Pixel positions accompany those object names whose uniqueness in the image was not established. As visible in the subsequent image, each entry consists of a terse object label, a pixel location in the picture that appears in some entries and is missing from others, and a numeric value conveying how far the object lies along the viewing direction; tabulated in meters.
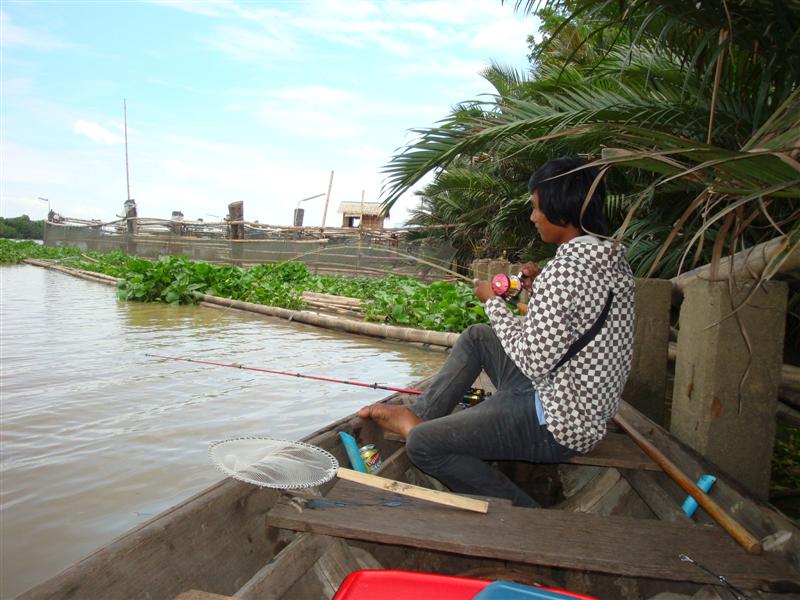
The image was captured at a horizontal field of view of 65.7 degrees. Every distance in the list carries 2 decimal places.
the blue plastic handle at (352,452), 2.61
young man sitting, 2.18
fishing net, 1.93
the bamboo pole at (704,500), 1.80
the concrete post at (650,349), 3.49
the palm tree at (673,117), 1.68
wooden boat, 1.57
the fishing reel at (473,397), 3.27
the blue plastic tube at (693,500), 2.18
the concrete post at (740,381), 2.47
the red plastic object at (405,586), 1.10
